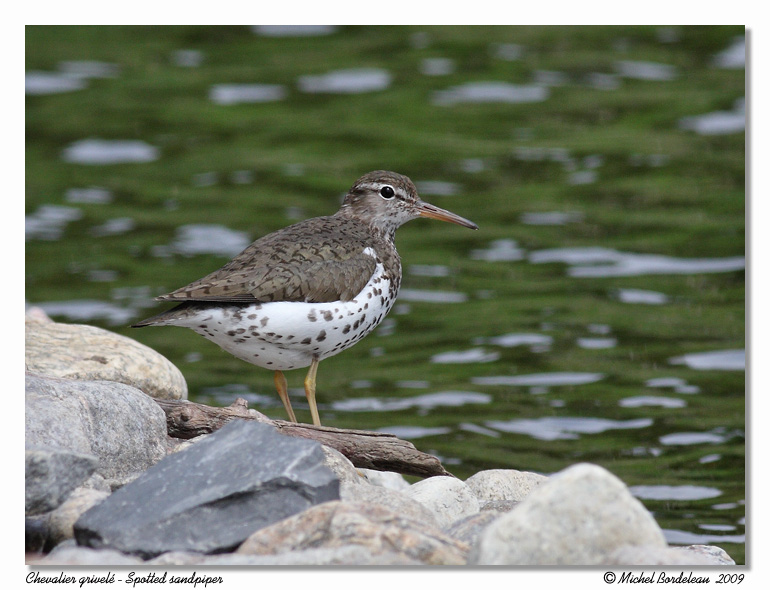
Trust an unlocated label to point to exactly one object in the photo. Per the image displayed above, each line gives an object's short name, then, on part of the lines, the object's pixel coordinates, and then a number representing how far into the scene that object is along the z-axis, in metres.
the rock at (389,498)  14.07
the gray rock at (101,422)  13.26
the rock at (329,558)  11.09
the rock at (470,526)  13.02
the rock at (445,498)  15.40
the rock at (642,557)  11.02
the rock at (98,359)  17.47
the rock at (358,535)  11.36
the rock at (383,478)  16.92
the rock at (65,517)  12.58
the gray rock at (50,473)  11.80
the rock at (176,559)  11.52
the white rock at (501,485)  17.03
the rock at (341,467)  15.10
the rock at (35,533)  12.45
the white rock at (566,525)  10.92
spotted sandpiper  16.22
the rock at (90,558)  11.43
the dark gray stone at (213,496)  11.95
